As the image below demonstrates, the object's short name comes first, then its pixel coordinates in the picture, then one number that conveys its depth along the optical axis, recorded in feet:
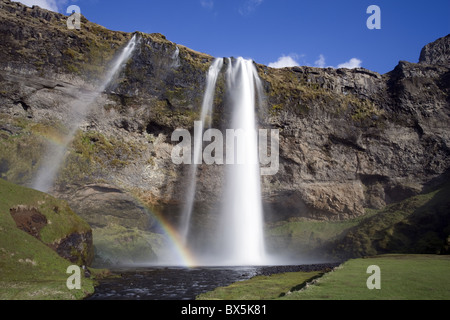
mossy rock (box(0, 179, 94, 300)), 51.85
